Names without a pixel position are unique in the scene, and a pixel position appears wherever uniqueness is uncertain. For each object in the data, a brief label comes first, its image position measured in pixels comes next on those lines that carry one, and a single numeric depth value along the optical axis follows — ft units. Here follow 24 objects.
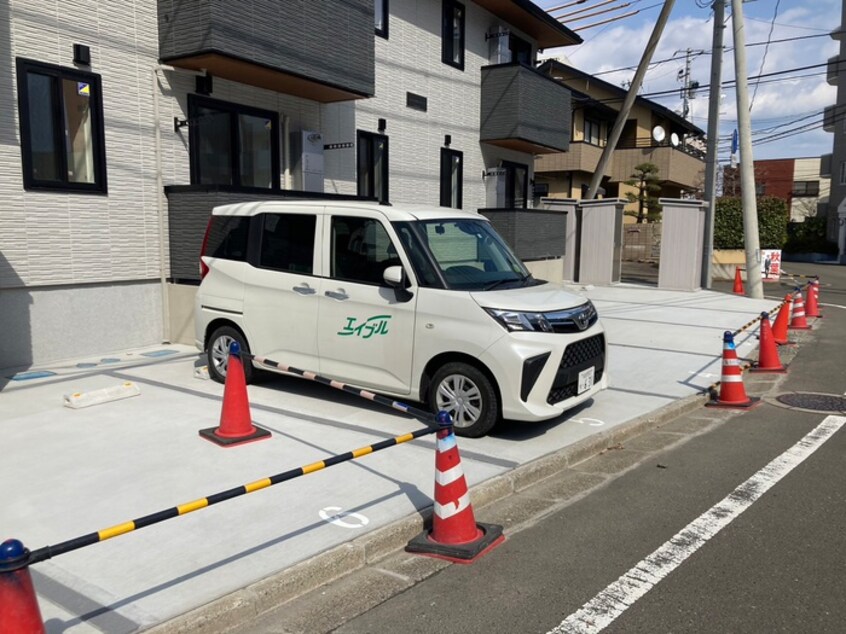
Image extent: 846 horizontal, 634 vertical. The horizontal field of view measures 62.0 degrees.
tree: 110.63
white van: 18.80
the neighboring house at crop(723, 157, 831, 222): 193.52
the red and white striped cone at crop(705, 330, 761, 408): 24.54
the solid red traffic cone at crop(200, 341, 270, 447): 18.20
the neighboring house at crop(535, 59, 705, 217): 101.19
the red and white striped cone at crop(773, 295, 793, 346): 37.24
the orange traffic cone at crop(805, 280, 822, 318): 48.14
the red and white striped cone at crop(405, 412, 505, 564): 13.05
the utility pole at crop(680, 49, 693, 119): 147.59
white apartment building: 27.02
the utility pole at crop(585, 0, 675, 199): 59.48
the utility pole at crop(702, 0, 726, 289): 58.85
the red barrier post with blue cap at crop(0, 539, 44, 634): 8.22
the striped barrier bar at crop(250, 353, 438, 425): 13.70
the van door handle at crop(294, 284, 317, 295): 21.91
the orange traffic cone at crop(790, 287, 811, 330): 42.88
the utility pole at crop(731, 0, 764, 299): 53.61
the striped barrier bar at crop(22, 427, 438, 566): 8.41
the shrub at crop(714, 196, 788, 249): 91.97
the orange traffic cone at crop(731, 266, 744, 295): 61.46
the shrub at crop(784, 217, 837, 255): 128.88
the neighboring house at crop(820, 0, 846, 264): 130.66
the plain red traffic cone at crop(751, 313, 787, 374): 30.73
